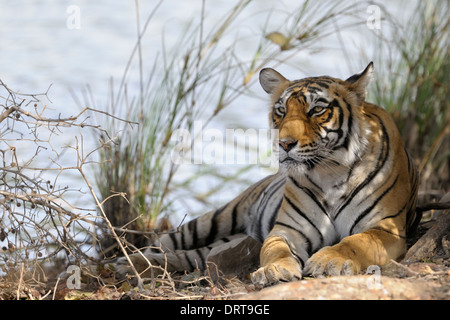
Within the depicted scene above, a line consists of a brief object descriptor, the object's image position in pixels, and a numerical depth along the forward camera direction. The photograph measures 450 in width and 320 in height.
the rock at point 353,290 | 6.96
